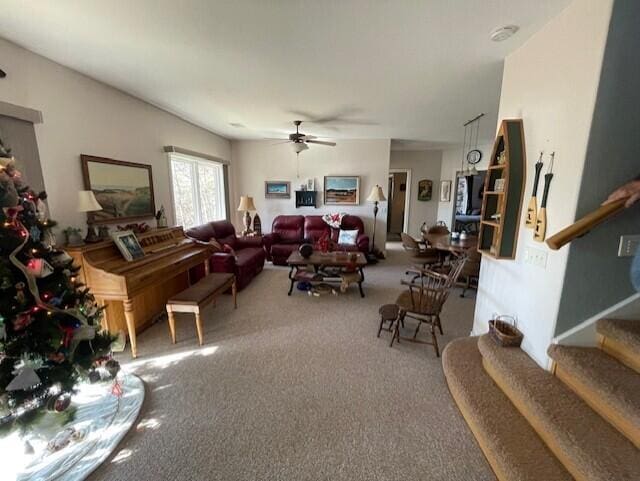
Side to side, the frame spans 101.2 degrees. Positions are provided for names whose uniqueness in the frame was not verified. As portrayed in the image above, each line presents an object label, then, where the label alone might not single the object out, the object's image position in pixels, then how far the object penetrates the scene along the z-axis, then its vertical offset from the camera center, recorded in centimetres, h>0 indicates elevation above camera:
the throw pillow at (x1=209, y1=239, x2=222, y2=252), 378 -75
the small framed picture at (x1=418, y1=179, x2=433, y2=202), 722 +13
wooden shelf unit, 188 +4
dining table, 369 -73
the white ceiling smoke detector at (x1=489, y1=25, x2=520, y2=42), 173 +108
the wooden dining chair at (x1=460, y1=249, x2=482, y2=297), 360 -98
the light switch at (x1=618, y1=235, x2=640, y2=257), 146 -27
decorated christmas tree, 129 -63
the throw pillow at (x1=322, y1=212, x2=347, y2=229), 554 -53
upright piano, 224 -73
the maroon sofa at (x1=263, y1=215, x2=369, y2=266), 521 -79
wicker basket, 185 -98
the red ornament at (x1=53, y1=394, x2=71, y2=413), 147 -117
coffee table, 370 -94
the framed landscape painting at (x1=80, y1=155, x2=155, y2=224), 268 +7
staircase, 115 -109
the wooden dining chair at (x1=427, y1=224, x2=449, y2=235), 544 -73
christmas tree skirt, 143 -147
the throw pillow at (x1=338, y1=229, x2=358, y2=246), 520 -83
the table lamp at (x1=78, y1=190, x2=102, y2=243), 233 -9
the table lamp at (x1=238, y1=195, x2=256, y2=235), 524 -21
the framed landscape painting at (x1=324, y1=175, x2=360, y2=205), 580 +10
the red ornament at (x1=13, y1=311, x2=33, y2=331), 128 -62
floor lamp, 536 -29
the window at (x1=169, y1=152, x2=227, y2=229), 428 +8
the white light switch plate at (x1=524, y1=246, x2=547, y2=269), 166 -40
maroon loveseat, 374 -95
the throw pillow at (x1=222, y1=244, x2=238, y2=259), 398 -84
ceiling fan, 387 +79
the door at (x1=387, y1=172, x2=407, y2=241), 847 -30
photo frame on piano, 257 -50
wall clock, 594 +88
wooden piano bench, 252 -102
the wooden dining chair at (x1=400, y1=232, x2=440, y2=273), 438 -98
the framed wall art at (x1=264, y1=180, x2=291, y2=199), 596 +12
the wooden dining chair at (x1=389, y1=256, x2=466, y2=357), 246 -106
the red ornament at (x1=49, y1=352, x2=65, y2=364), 141 -87
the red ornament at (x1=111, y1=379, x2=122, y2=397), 185 -136
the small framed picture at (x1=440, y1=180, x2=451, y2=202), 687 +10
